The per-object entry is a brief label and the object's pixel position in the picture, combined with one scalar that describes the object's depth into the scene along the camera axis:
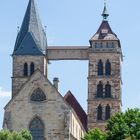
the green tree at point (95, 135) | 122.74
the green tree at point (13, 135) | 114.88
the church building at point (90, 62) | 139.50
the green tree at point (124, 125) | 115.50
